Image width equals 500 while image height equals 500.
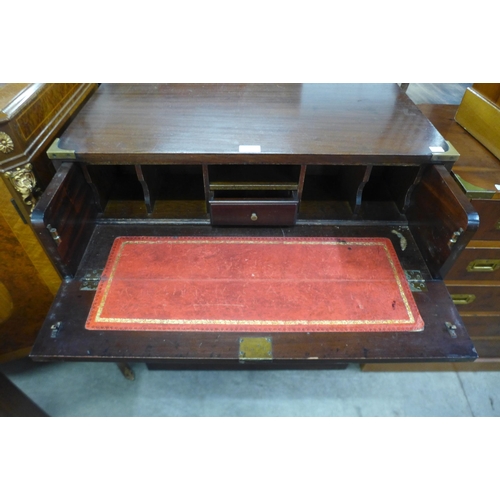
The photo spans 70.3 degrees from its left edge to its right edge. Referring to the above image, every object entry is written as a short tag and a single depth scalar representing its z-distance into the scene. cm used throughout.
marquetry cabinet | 105
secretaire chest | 95
